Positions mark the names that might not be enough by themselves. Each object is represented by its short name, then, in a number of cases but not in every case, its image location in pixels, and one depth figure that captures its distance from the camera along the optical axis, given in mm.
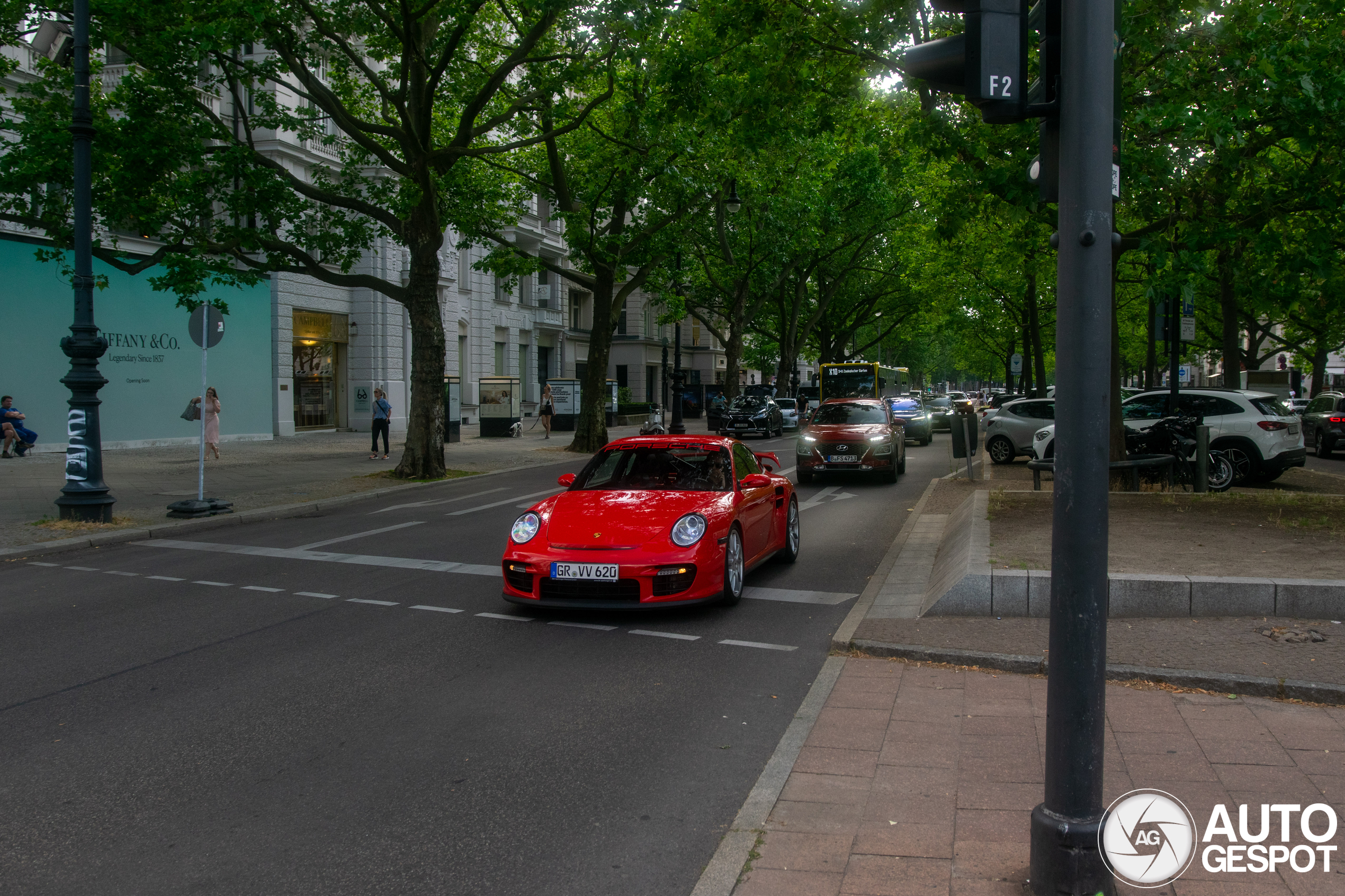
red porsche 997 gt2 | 7102
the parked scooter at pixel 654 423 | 33000
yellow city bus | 40125
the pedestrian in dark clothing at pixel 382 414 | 23703
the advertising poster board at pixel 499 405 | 35625
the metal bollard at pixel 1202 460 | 13312
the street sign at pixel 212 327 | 13164
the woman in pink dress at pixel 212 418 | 20297
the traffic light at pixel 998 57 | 3148
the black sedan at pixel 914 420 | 31438
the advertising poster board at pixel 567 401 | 38438
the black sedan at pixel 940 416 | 40656
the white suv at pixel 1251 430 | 16312
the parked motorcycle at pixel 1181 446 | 14227
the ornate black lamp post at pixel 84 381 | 12055
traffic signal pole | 3025
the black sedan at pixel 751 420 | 37125
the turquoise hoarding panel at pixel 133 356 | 21609
